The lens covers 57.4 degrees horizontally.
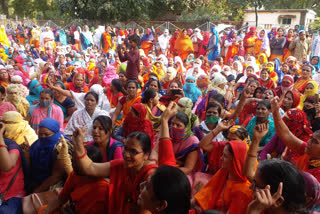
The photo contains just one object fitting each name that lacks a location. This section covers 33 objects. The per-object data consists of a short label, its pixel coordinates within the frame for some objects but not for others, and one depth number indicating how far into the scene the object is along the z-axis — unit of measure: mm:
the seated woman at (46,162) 2664
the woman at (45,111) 3992
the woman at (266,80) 5961
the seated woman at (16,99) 4273
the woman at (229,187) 2125
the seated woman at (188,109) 3654
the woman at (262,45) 10453
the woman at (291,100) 4184
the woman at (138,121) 3320
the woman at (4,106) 3989
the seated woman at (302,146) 2225
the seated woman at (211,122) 3268
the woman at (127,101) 4285
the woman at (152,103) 4008
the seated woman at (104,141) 2656
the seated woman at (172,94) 4598
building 25172
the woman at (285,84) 5312
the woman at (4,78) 5531
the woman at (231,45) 10922
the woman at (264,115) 3520
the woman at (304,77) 5523
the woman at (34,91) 5180
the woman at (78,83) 5621
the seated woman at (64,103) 4574
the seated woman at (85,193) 2070
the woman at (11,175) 2357
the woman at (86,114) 3852
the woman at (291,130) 2988
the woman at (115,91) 5082
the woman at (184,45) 12227
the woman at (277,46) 10414
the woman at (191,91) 5484
